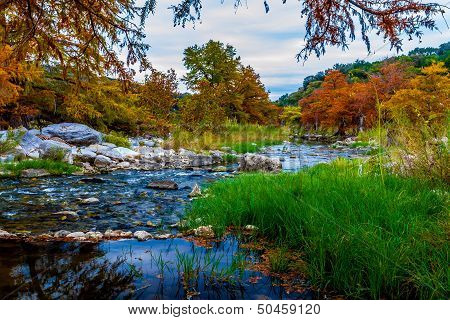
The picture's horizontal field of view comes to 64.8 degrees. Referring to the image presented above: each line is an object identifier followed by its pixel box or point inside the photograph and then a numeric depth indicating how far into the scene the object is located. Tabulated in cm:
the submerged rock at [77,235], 381
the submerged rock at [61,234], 388
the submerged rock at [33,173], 828
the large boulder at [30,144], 1000
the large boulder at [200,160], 1188
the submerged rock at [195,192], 645
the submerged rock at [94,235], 382
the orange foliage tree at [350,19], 384
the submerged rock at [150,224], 445
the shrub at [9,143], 930
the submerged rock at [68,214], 480
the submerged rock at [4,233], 386
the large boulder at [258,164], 1007
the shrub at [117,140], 1471
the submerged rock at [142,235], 385
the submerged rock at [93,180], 792
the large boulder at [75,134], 1369
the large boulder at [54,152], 984
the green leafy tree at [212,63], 3847
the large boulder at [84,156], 1086
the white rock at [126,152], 1219
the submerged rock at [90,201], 574
